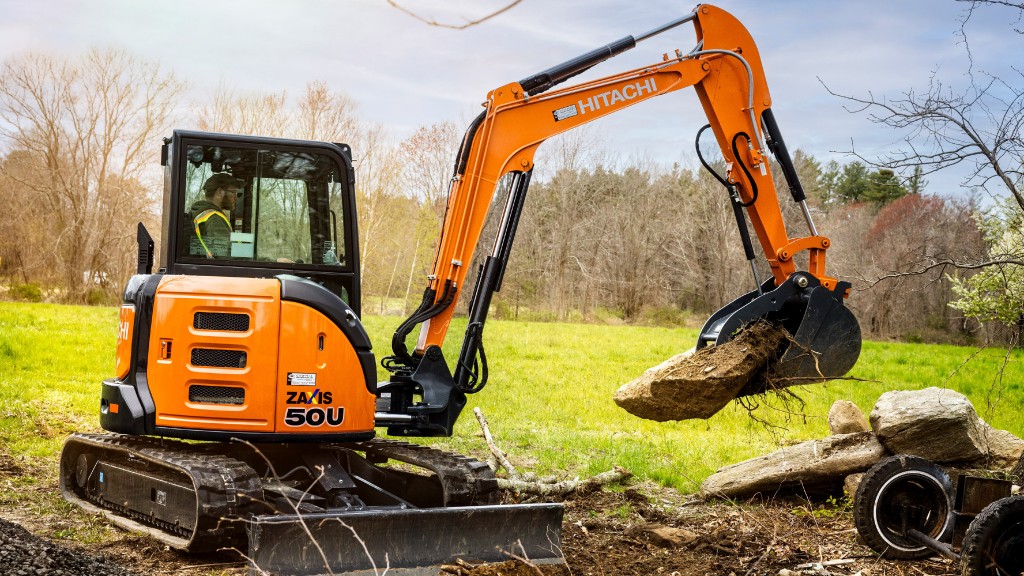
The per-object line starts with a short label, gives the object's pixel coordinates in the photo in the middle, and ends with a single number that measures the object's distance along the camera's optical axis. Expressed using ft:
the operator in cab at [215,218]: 19.04
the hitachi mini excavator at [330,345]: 16.92
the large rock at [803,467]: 24.56
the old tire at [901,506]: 18.60
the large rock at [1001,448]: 24.79
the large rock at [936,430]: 23.98
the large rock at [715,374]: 20.38
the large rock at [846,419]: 28.96
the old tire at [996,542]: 14.53
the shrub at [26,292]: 87.86
